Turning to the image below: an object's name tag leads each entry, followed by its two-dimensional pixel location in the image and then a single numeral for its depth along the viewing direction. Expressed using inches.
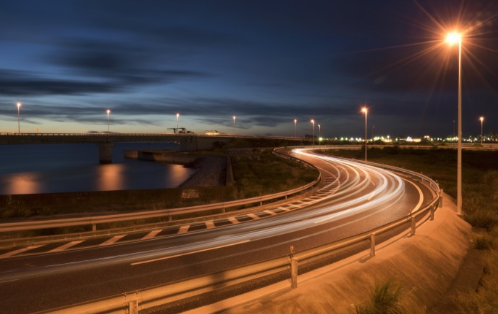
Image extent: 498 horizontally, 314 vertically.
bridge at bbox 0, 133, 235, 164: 3222.2
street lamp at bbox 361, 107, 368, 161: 2278.1
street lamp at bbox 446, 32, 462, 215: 698.8
